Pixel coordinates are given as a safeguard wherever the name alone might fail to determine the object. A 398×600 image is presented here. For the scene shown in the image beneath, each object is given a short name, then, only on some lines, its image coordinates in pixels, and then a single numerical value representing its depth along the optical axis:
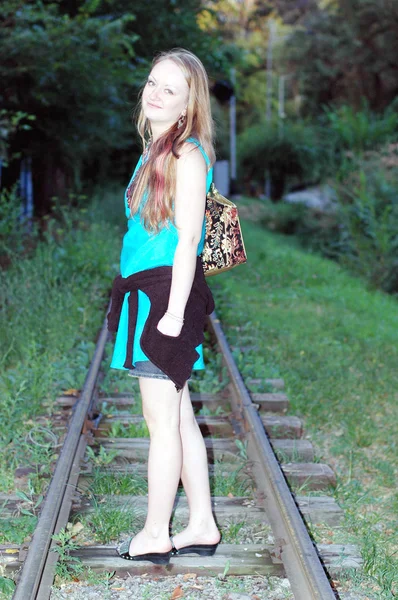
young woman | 2.58
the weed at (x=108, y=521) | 3.19
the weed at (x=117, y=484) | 3.60
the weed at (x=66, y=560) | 2.81
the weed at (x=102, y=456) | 3.92
